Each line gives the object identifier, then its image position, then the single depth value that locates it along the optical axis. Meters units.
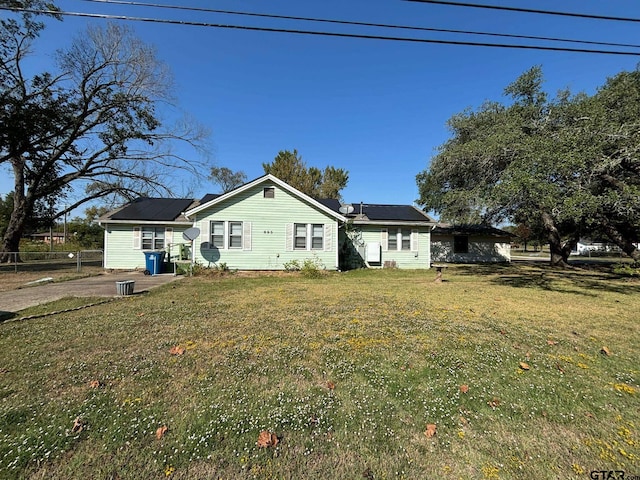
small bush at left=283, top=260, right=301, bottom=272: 14.93
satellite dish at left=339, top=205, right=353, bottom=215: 17.61
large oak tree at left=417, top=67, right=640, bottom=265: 10.15
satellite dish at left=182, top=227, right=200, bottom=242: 13.73
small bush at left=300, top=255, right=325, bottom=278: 13.84
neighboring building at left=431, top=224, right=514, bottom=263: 24.89
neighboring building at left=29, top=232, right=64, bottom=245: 66.07
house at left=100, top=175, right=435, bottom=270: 14.68
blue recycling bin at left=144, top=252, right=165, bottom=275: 14.53
